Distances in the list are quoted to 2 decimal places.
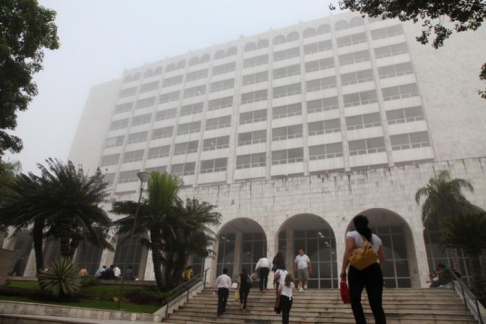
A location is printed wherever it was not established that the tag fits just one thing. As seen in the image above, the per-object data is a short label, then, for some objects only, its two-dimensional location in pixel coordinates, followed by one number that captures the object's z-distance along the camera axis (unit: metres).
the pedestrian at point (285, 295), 8.77
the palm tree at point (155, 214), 17.27
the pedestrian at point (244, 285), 12.72
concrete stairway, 10.80
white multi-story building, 23.58
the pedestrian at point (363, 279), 4.69
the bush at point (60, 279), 13.77
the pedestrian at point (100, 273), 20.60
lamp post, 15.47
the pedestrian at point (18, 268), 25.56
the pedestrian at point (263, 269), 15.24
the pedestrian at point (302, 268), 15.31
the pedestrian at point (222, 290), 12.42
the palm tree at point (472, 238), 12.70
